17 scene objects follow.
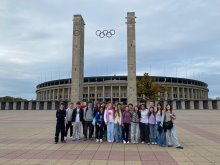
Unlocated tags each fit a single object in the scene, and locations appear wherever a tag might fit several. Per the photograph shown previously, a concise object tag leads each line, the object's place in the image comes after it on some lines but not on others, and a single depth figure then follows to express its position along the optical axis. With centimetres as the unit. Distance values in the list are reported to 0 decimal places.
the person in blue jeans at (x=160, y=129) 818
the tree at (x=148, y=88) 4898
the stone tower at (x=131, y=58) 3430
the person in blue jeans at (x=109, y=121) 893
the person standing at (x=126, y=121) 882
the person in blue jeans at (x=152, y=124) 858
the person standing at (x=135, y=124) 881
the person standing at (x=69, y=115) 941
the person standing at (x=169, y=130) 796
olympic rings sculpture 3033
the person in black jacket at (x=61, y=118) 885
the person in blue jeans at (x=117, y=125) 893
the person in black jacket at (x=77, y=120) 935
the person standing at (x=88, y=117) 935
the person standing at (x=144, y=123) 869
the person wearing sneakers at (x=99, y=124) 908
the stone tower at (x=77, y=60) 3513
